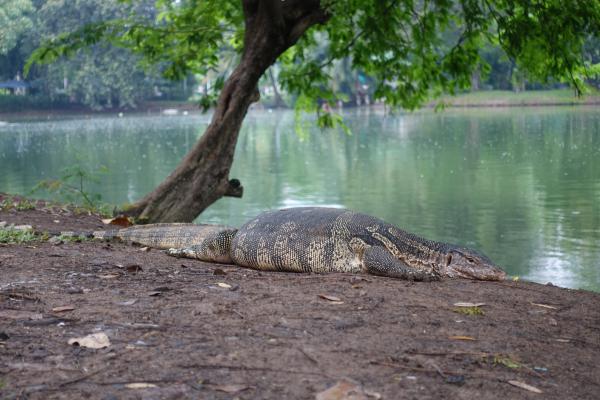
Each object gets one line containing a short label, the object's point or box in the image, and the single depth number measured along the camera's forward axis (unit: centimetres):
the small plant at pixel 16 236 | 679
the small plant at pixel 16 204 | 984
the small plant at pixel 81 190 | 1077
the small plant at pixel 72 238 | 726
